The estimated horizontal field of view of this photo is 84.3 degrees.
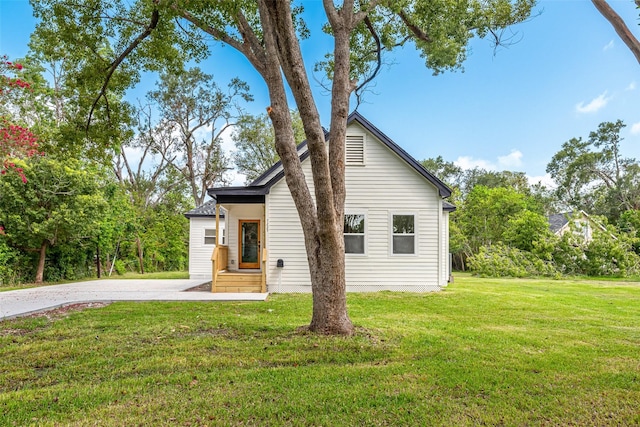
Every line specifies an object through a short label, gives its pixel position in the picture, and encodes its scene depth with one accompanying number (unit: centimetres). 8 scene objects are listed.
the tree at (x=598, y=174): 2919
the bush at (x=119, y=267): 1831
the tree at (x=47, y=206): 1145
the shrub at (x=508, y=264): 1708
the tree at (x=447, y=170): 4056
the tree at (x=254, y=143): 2419
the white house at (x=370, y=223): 1029
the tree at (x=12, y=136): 760
